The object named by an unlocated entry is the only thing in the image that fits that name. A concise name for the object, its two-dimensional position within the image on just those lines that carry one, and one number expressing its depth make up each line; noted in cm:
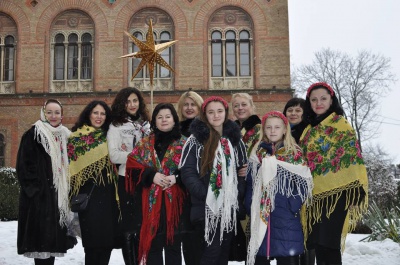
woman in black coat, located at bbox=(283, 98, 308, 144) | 575
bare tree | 3503
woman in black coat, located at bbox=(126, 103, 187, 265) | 437
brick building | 1922
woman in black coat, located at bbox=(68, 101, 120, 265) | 478
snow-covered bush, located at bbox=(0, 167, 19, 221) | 1178
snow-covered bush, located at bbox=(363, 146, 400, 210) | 2056
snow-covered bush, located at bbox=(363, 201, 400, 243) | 733
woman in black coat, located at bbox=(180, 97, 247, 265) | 422
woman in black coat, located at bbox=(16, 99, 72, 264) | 483
